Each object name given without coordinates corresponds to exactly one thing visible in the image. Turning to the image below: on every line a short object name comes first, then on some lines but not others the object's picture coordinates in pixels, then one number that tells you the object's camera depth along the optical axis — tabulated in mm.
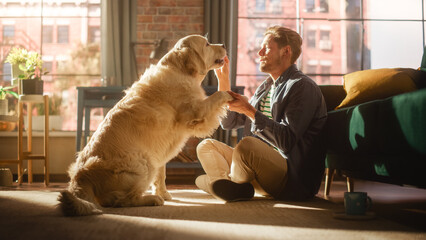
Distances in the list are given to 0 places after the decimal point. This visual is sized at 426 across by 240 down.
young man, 2590
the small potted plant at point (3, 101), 4629
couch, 1947
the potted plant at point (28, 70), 4492
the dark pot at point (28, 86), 4488
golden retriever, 2318
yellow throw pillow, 2996
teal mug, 2061
